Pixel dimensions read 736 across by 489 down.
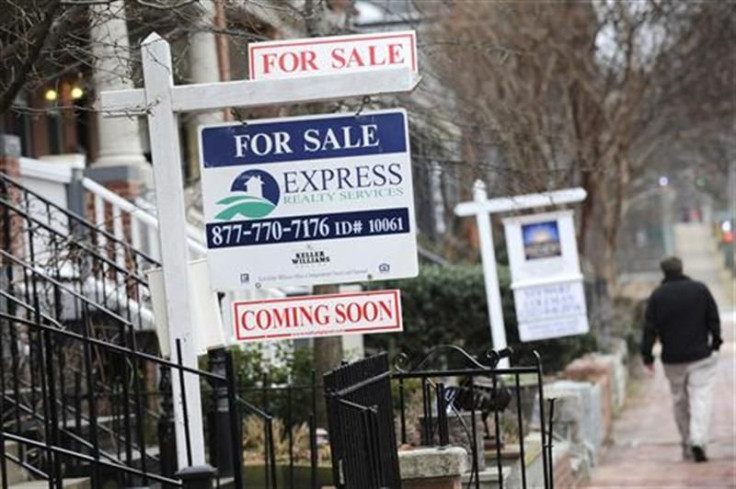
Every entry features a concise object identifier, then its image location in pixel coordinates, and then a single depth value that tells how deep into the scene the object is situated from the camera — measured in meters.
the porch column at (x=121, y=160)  29.23
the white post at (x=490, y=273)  28.91
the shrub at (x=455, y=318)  35.28
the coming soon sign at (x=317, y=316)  14.26
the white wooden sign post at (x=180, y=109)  13.90
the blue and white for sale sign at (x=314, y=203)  13.99
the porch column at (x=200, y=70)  25.86
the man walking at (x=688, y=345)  26.55
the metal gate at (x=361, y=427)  12.37
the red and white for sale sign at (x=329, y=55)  14.40
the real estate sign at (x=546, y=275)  31.20
